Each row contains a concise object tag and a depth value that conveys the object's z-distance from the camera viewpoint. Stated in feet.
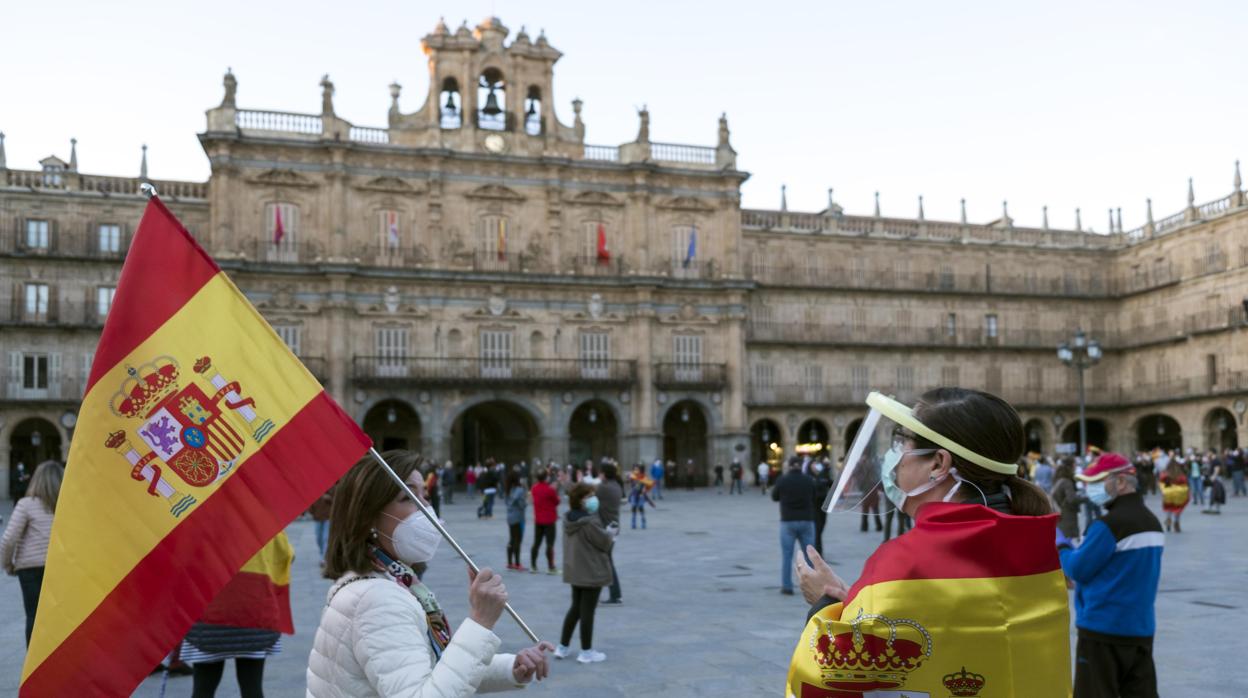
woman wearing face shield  8.36
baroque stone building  126.72
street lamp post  92.94
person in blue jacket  18.04
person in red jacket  50.80
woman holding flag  9.77
